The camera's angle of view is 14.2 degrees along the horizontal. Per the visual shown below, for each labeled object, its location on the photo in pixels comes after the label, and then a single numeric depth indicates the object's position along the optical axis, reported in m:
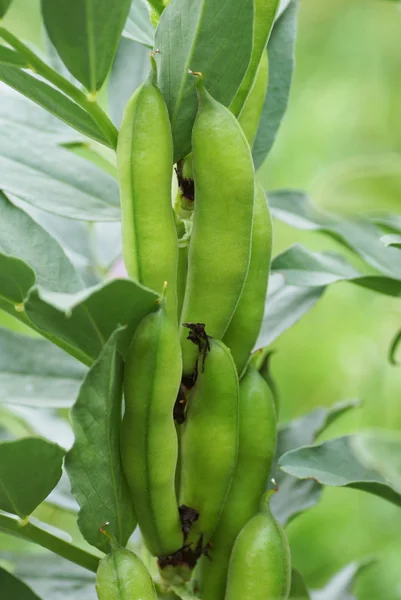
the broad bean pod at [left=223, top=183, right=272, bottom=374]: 0.54
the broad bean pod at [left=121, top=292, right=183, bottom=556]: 0.50
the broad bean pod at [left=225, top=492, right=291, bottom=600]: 0.52
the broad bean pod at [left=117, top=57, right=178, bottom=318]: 0.50
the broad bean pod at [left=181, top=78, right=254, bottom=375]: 0.51
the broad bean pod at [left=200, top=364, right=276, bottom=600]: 0.54
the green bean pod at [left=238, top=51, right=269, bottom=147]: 0.55
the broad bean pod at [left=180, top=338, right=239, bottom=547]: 0.52
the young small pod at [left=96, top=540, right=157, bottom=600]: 0.51
